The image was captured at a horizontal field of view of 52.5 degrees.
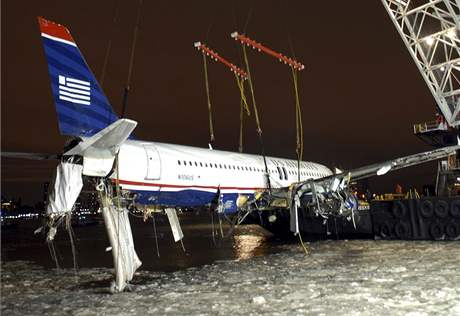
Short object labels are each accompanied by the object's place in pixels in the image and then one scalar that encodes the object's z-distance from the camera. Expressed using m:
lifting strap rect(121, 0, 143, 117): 14.20
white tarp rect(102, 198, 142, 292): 14.99
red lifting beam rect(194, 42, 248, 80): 25.48
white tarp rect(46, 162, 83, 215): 14.66
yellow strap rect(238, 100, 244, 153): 25.35
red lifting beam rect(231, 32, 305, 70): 22.75
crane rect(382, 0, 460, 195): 32.19
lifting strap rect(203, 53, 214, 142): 22.85
